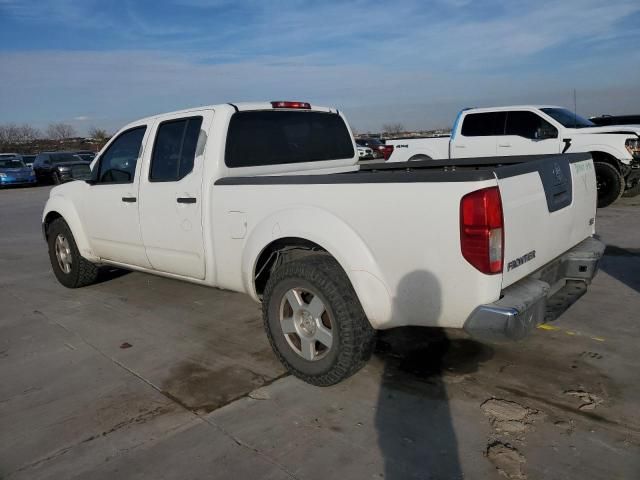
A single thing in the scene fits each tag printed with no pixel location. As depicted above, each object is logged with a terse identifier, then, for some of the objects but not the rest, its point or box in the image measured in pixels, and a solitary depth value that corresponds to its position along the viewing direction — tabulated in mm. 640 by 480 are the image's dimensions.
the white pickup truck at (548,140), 10305
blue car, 25062
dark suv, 26062
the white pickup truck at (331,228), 2789
